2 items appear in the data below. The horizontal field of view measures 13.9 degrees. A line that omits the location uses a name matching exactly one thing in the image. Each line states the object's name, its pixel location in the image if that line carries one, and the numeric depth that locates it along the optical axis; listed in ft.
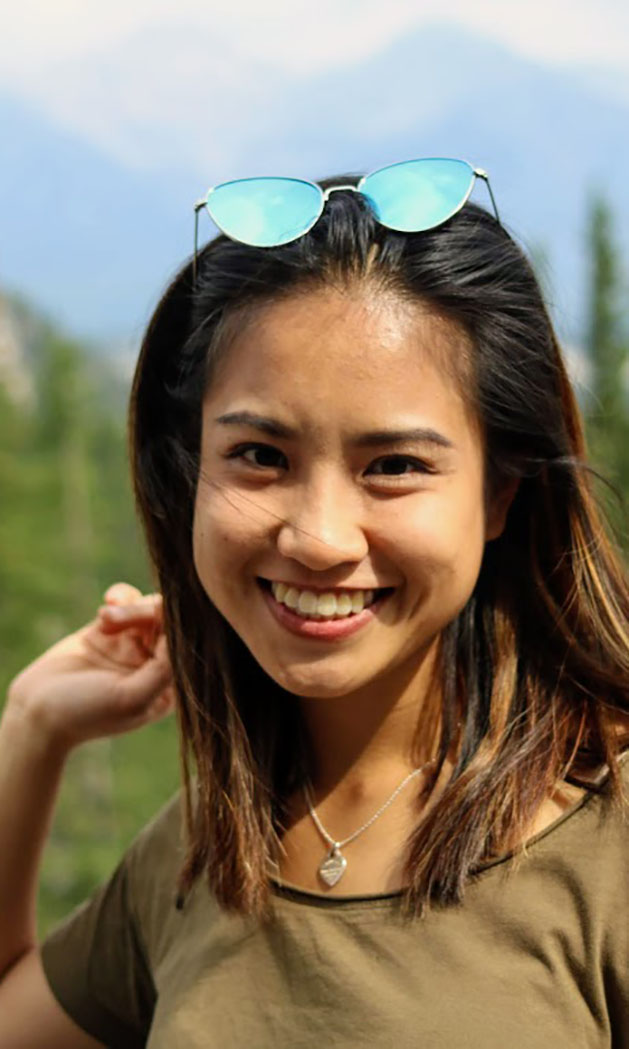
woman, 3.70
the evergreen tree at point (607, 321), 62.35
